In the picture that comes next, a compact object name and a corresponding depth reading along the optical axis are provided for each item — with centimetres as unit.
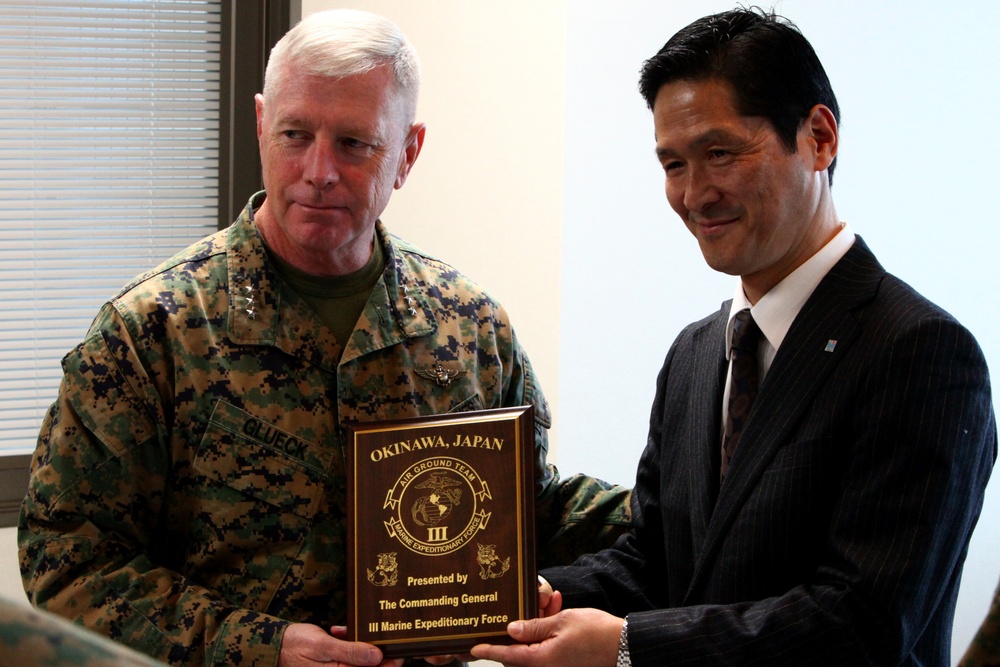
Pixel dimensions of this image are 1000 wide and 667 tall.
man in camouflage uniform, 260
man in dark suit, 248
